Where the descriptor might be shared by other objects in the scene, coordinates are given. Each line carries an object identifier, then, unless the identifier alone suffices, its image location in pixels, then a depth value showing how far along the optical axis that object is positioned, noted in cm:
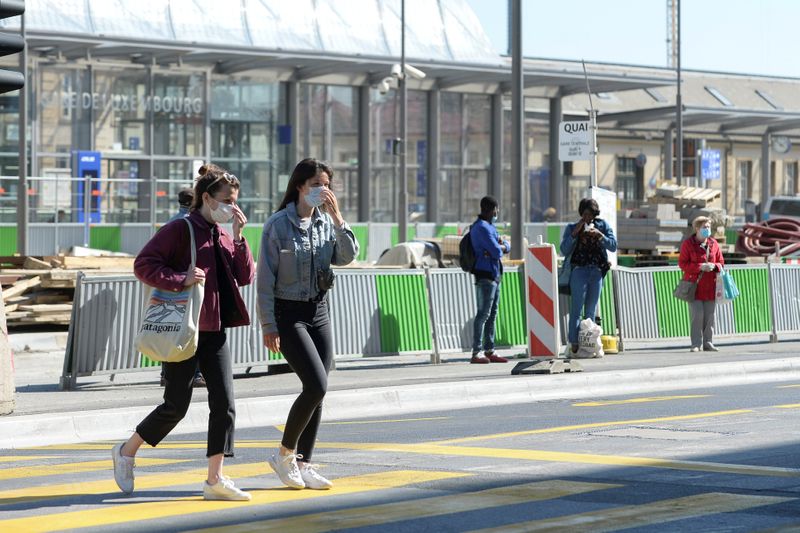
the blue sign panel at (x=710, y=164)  5150
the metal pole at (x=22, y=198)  2919
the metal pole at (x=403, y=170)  3794
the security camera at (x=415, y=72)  3889
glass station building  3912
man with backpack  1814
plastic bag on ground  1870
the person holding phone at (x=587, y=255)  1828
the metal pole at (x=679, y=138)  4259
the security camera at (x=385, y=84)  4006
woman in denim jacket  877
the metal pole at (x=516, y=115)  2103
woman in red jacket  2012
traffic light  948
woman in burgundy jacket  848
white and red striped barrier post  1647
